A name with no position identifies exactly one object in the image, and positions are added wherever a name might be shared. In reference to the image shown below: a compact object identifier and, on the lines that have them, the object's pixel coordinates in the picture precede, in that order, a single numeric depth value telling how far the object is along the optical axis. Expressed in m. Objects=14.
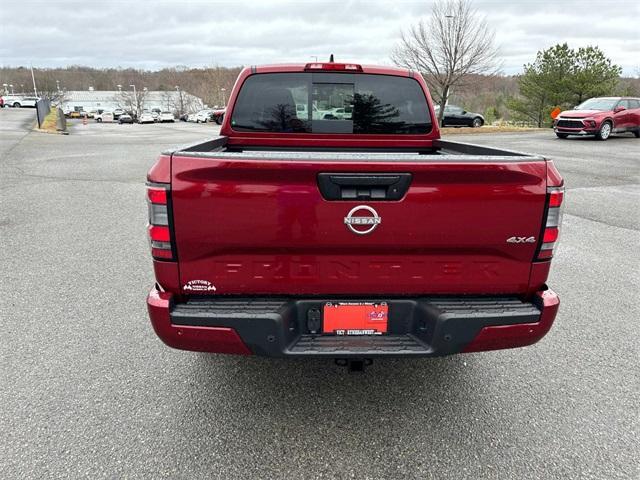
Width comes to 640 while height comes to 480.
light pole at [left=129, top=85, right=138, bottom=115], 98.97
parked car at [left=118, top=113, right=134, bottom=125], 64.94
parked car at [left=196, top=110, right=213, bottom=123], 58.53
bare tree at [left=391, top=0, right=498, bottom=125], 27.12
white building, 101.03
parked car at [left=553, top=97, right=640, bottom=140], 19.72
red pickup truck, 2.07
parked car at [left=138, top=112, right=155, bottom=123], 62.94
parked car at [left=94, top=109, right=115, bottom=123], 68.88
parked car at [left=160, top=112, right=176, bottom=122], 64.94
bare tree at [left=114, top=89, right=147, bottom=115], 96.94
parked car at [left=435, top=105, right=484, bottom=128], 30.70
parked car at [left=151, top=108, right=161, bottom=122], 65.35
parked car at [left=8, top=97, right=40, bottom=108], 78.69
